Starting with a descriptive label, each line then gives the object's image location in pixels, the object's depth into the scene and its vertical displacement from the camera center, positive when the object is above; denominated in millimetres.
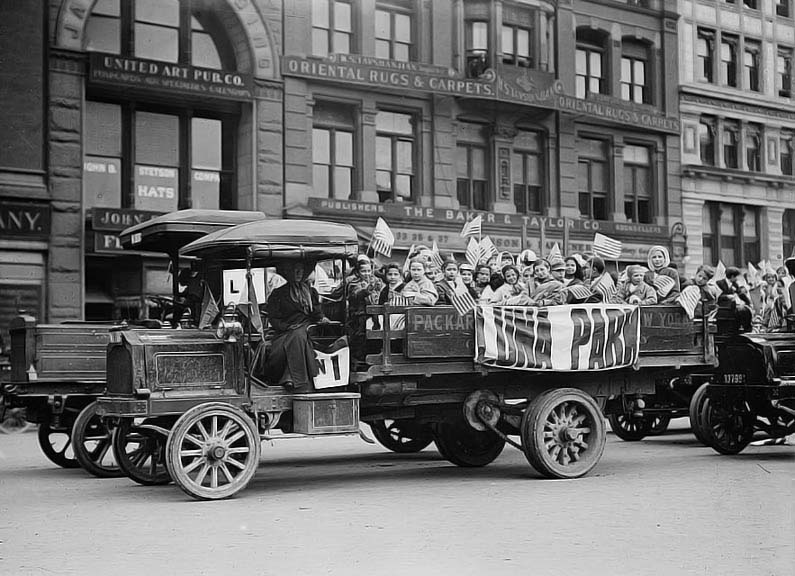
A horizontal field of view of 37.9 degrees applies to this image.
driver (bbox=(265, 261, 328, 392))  10125 +64
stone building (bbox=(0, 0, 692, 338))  24094 +5164
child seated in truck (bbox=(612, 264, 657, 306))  12656 +481
